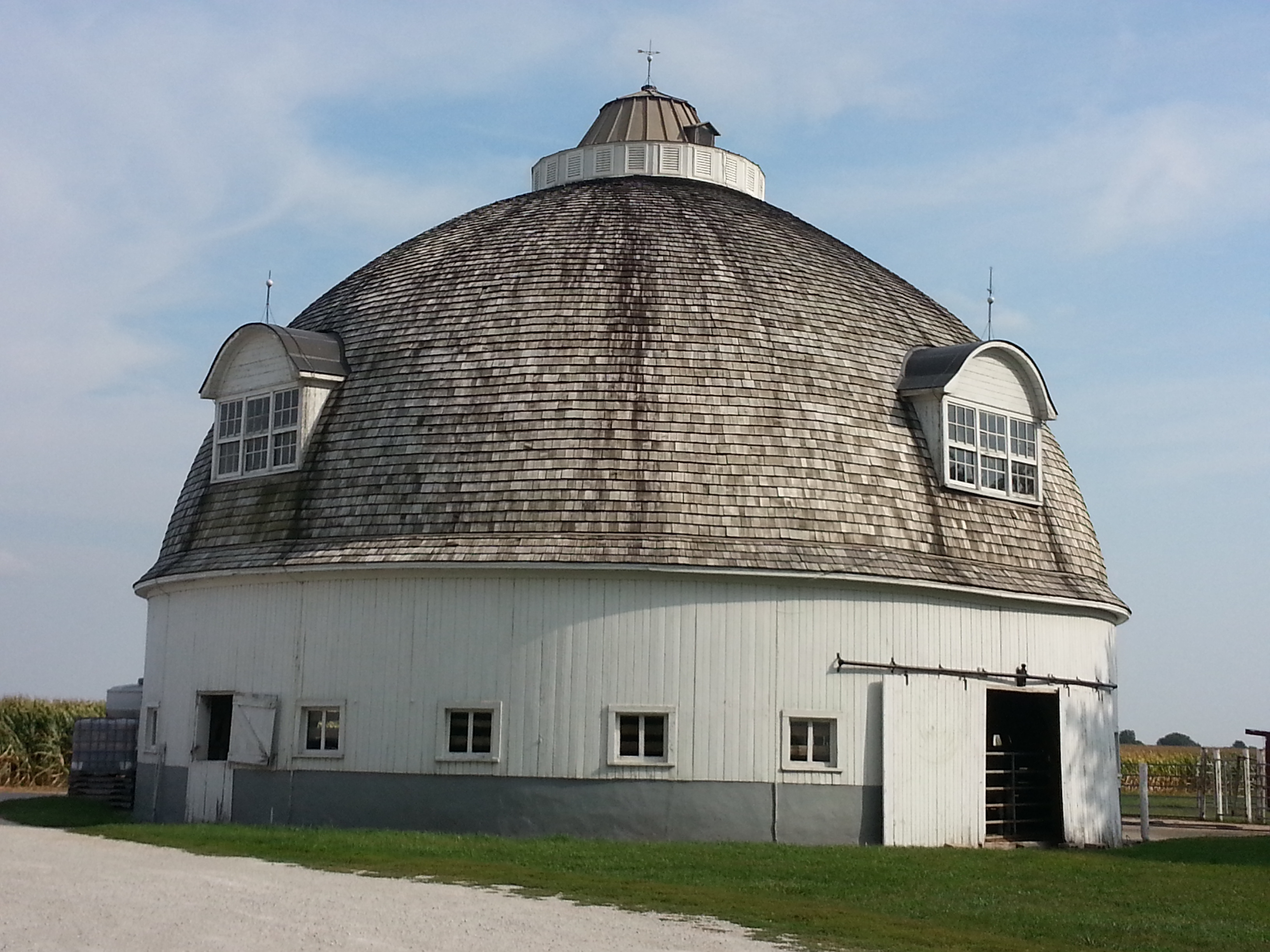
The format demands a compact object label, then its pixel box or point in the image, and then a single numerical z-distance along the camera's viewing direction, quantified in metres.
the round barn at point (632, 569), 19.73
